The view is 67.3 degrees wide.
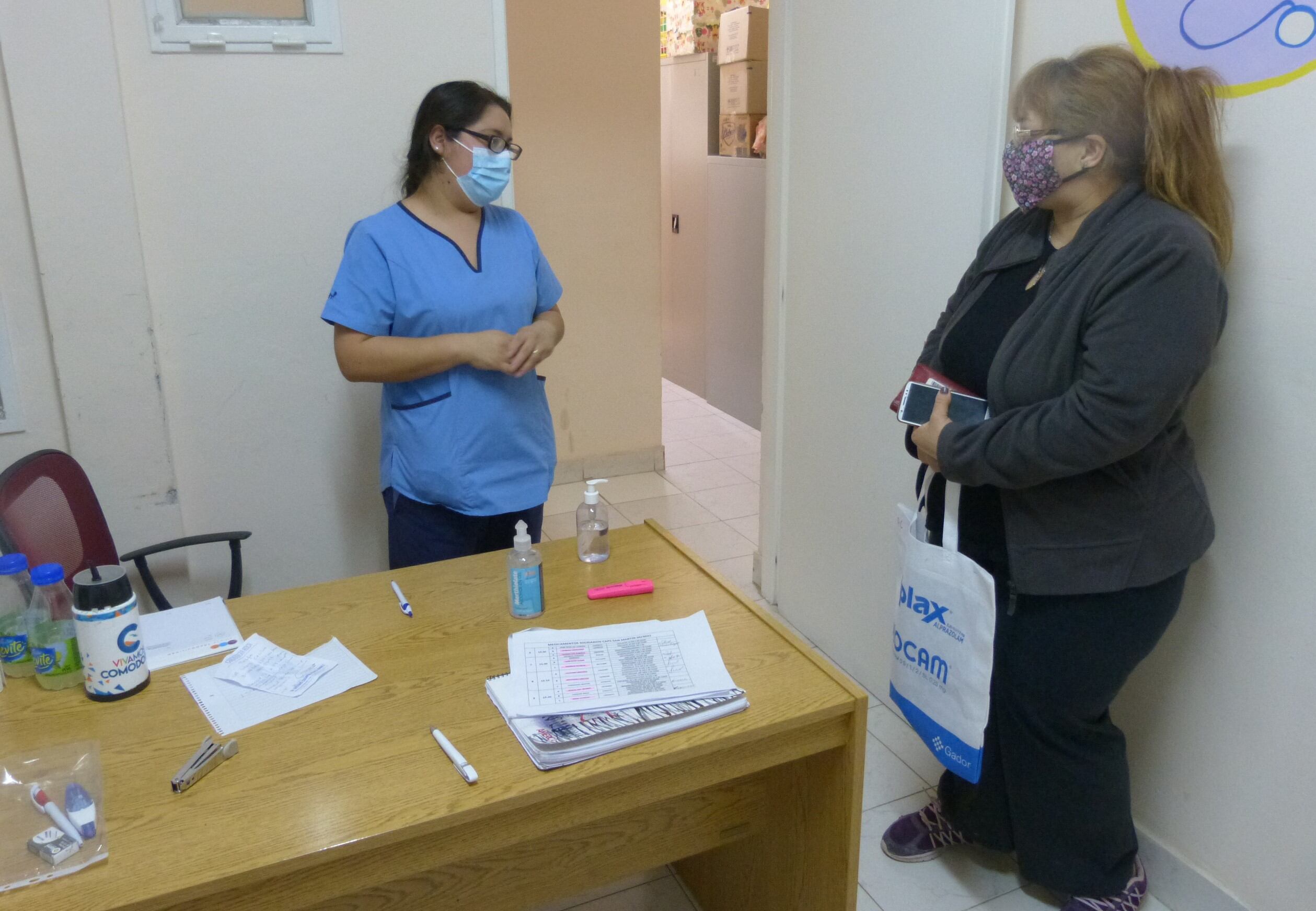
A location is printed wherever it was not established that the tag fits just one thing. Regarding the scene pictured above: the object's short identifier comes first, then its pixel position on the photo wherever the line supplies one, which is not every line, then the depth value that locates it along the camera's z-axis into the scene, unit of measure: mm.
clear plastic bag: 1108
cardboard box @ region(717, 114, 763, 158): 4914
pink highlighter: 1725
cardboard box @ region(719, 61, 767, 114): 4816
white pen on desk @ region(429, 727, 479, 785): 1244
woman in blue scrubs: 1948
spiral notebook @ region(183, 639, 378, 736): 1386
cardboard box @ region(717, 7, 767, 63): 4711
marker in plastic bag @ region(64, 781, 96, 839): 1151
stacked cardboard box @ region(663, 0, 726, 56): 5281
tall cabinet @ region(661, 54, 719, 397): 5340
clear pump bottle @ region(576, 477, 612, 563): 1824
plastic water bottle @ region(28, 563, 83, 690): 1422
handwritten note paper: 1463
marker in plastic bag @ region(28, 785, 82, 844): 1145
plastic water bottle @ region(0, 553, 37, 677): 1468
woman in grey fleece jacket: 1527
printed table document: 1393
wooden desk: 1162
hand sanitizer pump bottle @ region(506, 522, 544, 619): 1639
